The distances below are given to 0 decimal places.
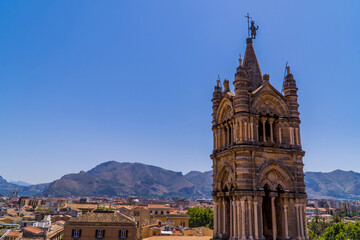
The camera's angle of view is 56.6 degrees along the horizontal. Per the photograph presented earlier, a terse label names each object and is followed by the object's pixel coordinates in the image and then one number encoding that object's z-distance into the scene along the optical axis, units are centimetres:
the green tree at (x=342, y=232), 5875
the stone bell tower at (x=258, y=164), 2311
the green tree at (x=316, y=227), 8894
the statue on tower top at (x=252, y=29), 2988
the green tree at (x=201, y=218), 8784
